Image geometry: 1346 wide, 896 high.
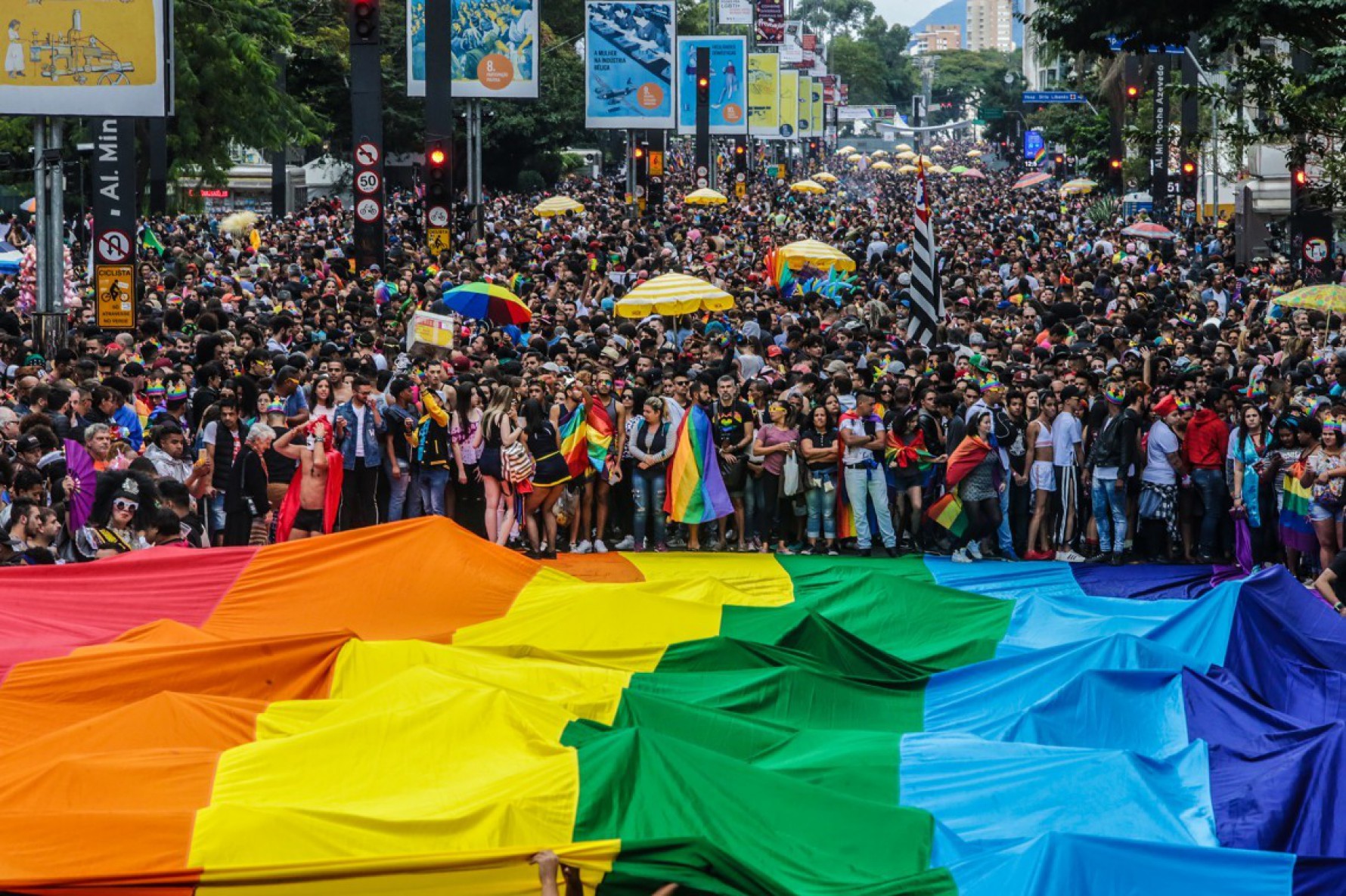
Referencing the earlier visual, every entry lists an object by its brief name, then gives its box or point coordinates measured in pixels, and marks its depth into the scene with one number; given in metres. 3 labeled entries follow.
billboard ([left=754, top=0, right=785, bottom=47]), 92.75
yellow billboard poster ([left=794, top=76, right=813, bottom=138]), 94.69
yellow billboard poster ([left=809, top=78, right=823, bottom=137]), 107.04
